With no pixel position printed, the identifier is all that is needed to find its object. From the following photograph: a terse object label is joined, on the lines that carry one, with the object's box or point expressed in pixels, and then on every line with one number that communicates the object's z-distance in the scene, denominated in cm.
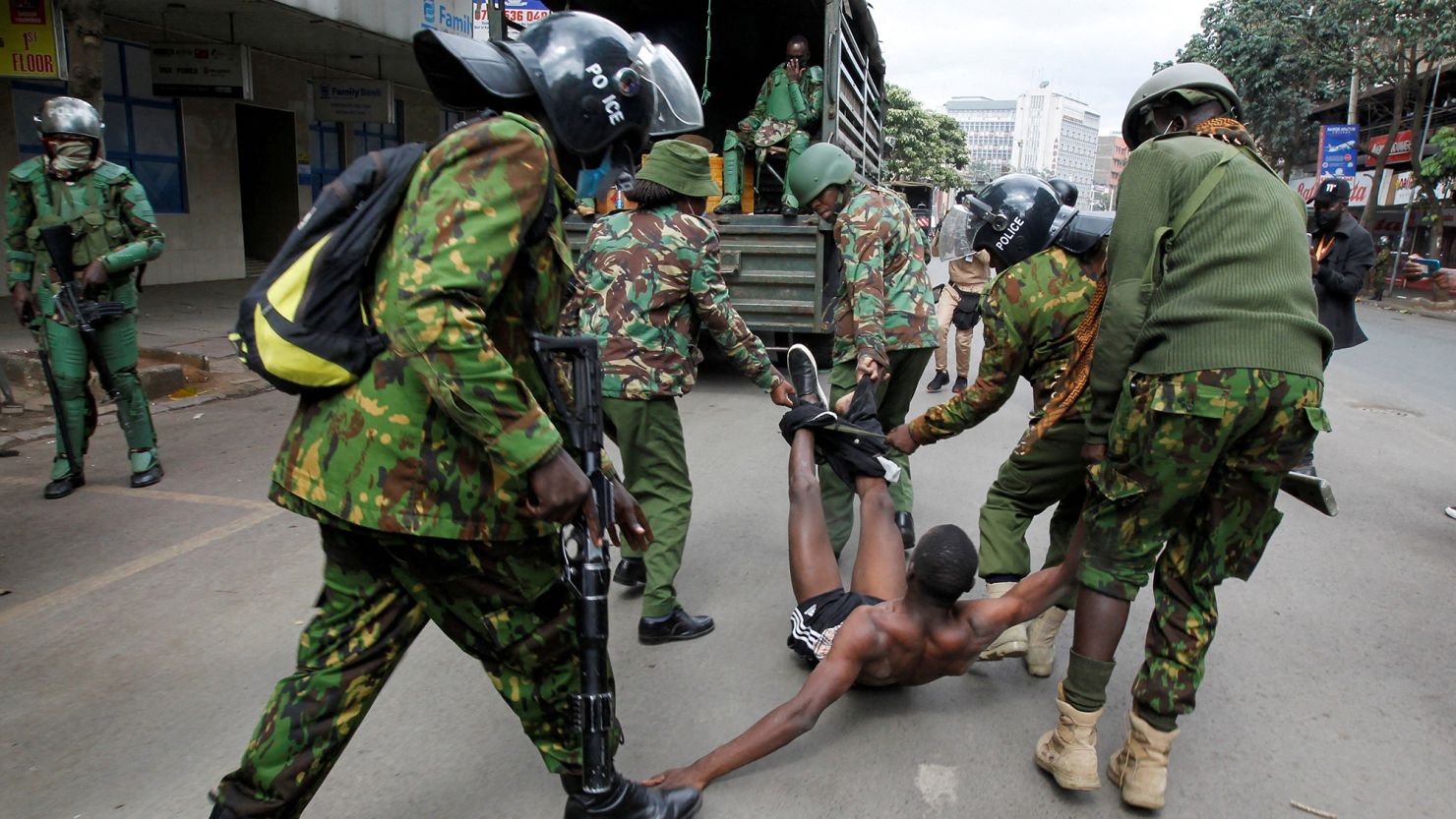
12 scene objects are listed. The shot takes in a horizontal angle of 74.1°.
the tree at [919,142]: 4778
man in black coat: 559
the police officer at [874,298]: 398
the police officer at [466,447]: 166
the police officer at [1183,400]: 224
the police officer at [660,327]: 342
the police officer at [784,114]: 832
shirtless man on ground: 245
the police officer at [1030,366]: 291
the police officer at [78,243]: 465
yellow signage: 775
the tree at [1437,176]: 1811
